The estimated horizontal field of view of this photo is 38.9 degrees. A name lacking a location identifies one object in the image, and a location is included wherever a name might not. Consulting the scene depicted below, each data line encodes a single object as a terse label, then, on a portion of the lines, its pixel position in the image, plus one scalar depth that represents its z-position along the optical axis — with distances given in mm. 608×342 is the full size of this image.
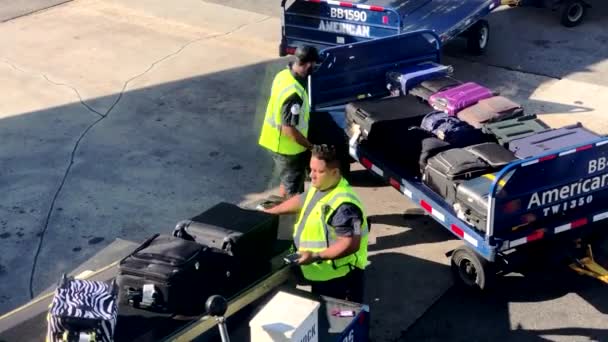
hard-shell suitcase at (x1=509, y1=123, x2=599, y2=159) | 7538
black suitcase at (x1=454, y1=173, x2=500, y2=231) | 6840
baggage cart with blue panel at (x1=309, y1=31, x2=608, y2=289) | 6695
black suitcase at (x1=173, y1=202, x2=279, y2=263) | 5836
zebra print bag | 4816
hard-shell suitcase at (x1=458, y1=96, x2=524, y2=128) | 8383
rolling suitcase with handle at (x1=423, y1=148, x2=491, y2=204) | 7254
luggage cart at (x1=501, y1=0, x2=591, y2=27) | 13844
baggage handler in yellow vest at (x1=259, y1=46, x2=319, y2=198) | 7551
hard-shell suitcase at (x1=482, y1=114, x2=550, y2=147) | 7926
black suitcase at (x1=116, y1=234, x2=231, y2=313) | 5410
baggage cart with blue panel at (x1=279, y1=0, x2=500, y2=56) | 10758
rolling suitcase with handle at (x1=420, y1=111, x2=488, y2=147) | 7961
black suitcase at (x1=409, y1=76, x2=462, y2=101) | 9070
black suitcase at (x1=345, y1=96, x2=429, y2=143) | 8148
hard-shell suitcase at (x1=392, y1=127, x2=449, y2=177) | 7676
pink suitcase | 8703
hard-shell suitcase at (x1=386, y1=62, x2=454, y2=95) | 9344
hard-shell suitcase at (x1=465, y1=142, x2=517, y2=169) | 7363
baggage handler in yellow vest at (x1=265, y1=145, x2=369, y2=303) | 5812
